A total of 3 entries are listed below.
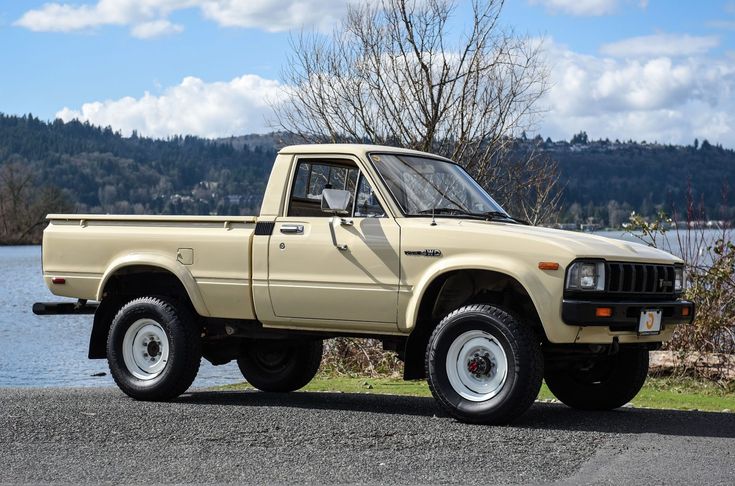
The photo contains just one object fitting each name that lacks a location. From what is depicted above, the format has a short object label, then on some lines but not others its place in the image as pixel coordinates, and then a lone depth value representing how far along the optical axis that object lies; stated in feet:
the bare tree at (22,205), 324.80
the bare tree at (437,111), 58.18
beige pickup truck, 27.71
